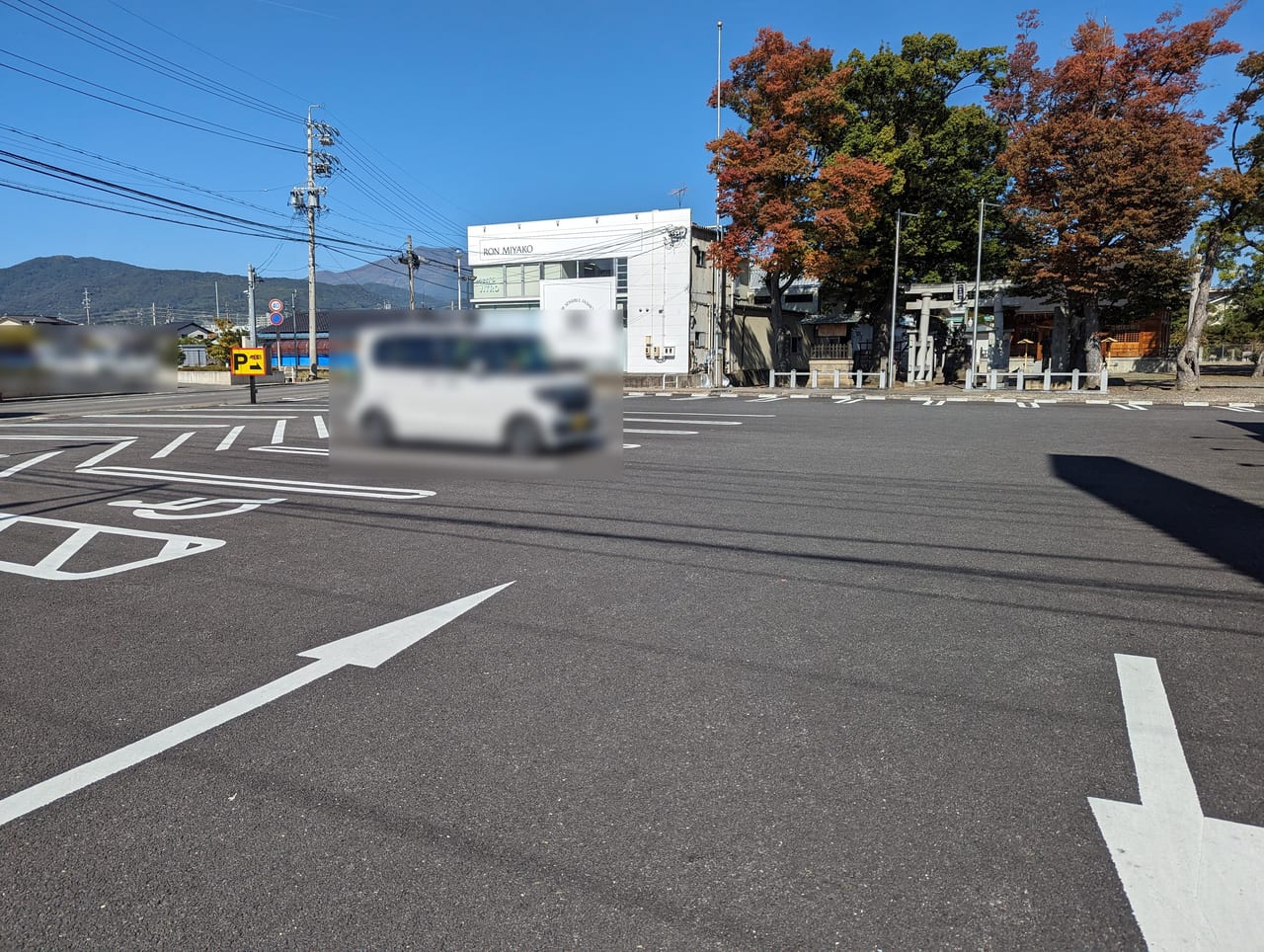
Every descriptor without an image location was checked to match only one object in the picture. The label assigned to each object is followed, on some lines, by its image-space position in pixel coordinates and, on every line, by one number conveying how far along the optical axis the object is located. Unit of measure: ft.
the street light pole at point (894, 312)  127.13
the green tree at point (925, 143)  135.85
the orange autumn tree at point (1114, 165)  102.53
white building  130.41
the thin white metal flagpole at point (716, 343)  141.77
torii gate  134.31
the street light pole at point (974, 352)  119.03
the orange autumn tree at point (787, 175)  117.19
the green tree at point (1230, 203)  103.91
